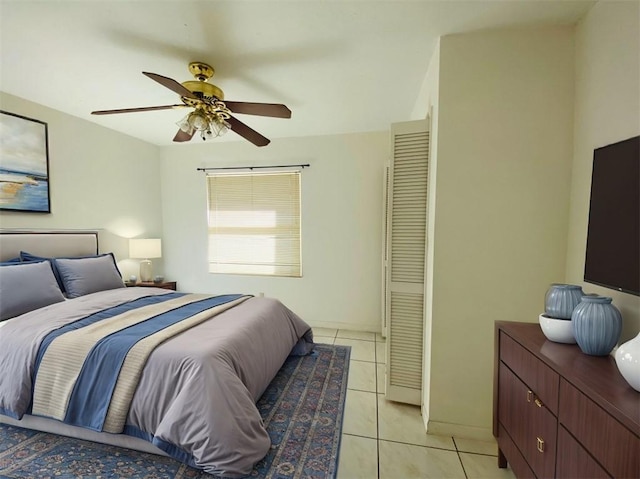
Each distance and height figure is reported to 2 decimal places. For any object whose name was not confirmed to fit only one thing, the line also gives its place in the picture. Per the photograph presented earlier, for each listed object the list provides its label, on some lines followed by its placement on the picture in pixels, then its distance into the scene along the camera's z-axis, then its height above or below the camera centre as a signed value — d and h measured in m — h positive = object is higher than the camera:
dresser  0.79 -0.64
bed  1.46 -0.88
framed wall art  2.57 +0.54
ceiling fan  2.03 +0.85
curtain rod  3.71 +0.77
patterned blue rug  1.51 -1.33
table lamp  3.62 -0.37
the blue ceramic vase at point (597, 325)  1.06 -0.37
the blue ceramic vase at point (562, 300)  1.25 -0.33
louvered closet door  2.04 -0.25
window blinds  3.84 +0.01
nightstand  3.54 -0.79
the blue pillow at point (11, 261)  2.48 -0.35
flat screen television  1.01 +0.03
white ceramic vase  0.84 -0.40
